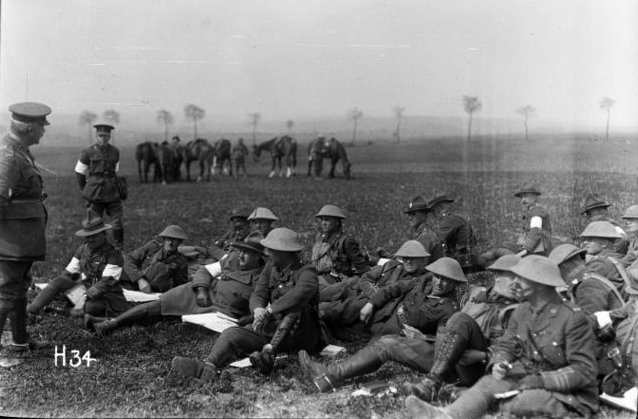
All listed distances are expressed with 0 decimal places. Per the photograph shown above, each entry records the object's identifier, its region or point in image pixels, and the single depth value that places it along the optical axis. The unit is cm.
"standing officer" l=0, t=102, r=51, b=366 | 591
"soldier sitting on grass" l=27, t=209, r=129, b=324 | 716
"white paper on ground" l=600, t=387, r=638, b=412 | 472
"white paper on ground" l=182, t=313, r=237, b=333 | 670
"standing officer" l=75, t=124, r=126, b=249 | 1006
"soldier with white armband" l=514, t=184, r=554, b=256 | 796
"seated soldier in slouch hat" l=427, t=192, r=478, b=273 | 873
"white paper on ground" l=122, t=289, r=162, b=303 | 779
